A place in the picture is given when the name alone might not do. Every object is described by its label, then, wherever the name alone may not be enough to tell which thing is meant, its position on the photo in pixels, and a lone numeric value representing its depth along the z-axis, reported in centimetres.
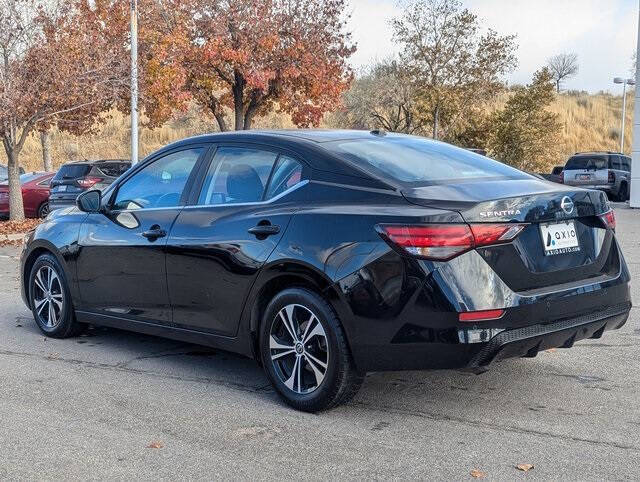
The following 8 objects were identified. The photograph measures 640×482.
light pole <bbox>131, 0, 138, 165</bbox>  2194
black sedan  468
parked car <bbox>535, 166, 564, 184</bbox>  3228
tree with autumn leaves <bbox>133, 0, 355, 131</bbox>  2736
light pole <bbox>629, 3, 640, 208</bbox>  2575
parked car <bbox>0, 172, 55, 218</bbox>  2408
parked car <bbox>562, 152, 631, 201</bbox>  3017
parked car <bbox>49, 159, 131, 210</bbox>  2141
